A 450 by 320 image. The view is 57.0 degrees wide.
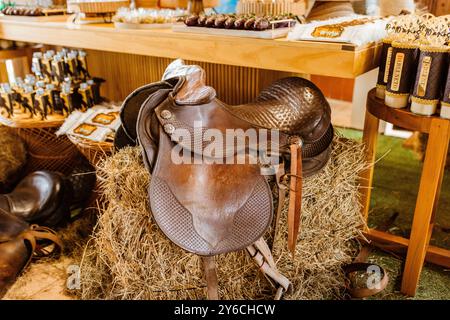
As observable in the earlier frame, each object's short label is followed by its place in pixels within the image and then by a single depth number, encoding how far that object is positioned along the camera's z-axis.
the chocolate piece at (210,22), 1.76
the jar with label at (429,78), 1.42
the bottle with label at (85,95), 2.31
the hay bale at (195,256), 1.45
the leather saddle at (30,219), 1.71
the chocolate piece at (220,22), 1.73
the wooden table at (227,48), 1.46
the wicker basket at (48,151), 2.34
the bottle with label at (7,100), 2.29
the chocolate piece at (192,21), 1.82
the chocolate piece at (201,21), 1.79
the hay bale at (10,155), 2.41
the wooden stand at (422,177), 1.49
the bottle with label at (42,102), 2.22
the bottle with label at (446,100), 1.42
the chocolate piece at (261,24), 1.61
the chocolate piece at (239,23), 1.67
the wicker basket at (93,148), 1.88
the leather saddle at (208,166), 1.26
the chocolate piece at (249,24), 1.64
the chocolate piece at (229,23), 1.70
